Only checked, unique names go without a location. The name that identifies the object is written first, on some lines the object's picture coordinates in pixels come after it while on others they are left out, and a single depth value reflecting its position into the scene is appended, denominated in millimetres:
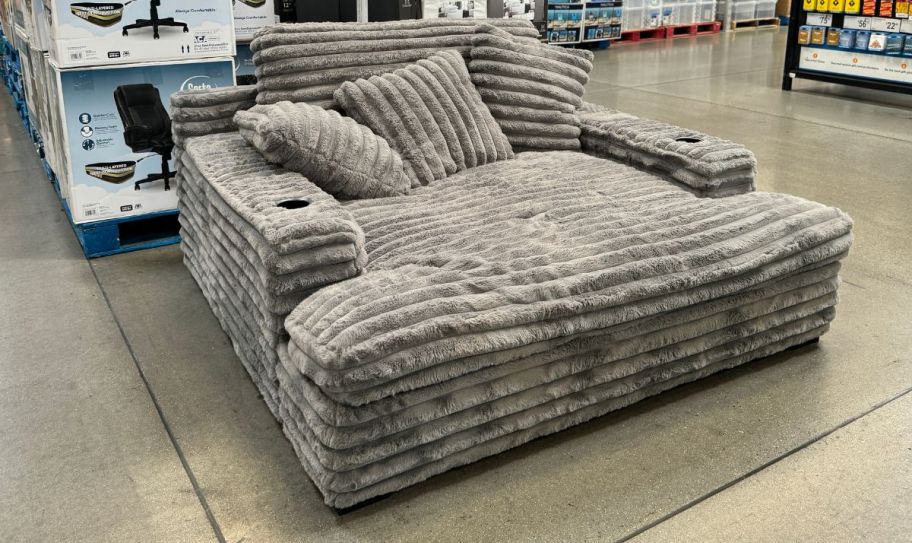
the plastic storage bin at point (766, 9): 11281
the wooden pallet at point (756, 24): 11381
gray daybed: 1765
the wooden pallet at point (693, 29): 10450
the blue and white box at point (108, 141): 3137
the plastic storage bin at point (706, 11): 10594
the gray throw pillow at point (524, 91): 3010
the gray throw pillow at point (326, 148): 2346
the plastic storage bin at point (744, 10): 10969
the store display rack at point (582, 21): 8906
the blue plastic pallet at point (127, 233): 3277
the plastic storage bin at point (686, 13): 10352
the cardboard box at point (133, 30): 3006
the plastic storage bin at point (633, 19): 9867
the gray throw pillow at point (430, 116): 2697
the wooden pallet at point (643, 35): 10117
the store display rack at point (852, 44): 6270
